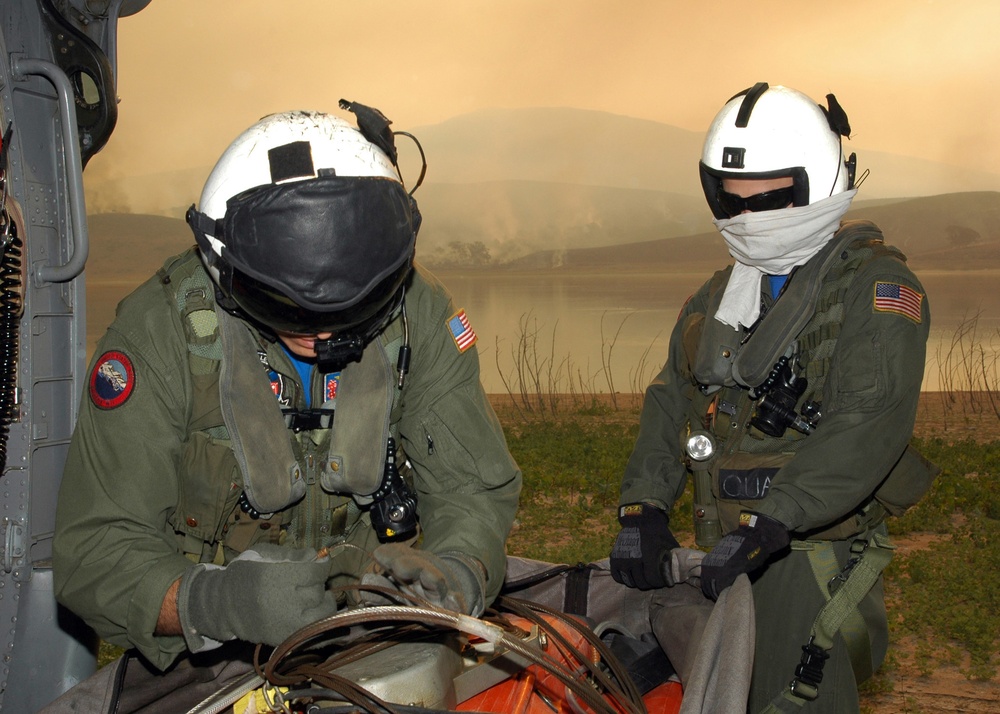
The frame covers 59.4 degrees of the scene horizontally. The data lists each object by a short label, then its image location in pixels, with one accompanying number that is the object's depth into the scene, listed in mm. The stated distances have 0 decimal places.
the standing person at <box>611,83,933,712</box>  2512
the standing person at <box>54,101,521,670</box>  1812
